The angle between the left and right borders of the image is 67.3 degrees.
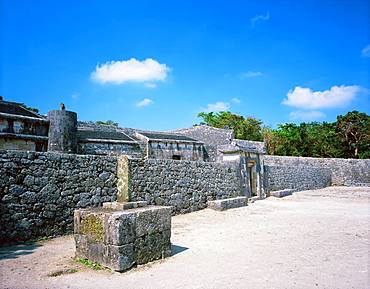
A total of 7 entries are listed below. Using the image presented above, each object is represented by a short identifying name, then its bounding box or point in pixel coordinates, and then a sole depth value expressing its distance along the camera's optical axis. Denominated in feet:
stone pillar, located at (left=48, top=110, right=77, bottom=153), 46.16
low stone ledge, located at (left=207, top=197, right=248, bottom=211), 35.43
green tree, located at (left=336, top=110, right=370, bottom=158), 108.68
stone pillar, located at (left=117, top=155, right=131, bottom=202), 17.12
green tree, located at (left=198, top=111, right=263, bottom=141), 125.08
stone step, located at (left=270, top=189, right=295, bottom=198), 53.42
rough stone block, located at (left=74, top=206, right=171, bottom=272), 14.53
